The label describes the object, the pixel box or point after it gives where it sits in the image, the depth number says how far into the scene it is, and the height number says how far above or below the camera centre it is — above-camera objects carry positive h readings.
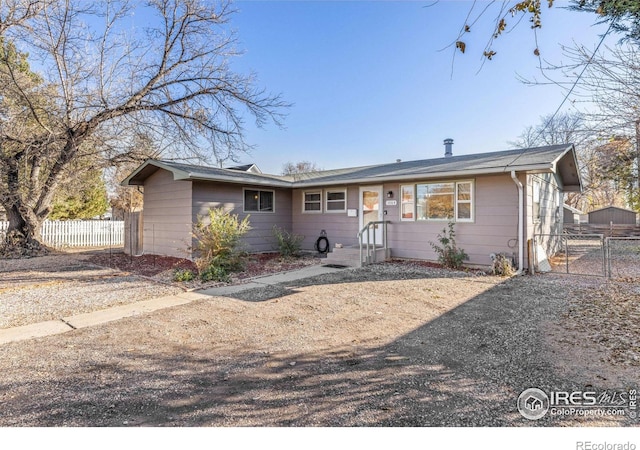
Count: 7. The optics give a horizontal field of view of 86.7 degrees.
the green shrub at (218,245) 7.34 -0.47
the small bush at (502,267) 7.54 -0.97
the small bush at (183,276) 7.12 -1.08
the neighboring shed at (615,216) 25.00 +0.58
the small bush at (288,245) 10.34 -0.63
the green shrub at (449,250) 8.38 -0.68
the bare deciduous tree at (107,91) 9.98 +4.38
